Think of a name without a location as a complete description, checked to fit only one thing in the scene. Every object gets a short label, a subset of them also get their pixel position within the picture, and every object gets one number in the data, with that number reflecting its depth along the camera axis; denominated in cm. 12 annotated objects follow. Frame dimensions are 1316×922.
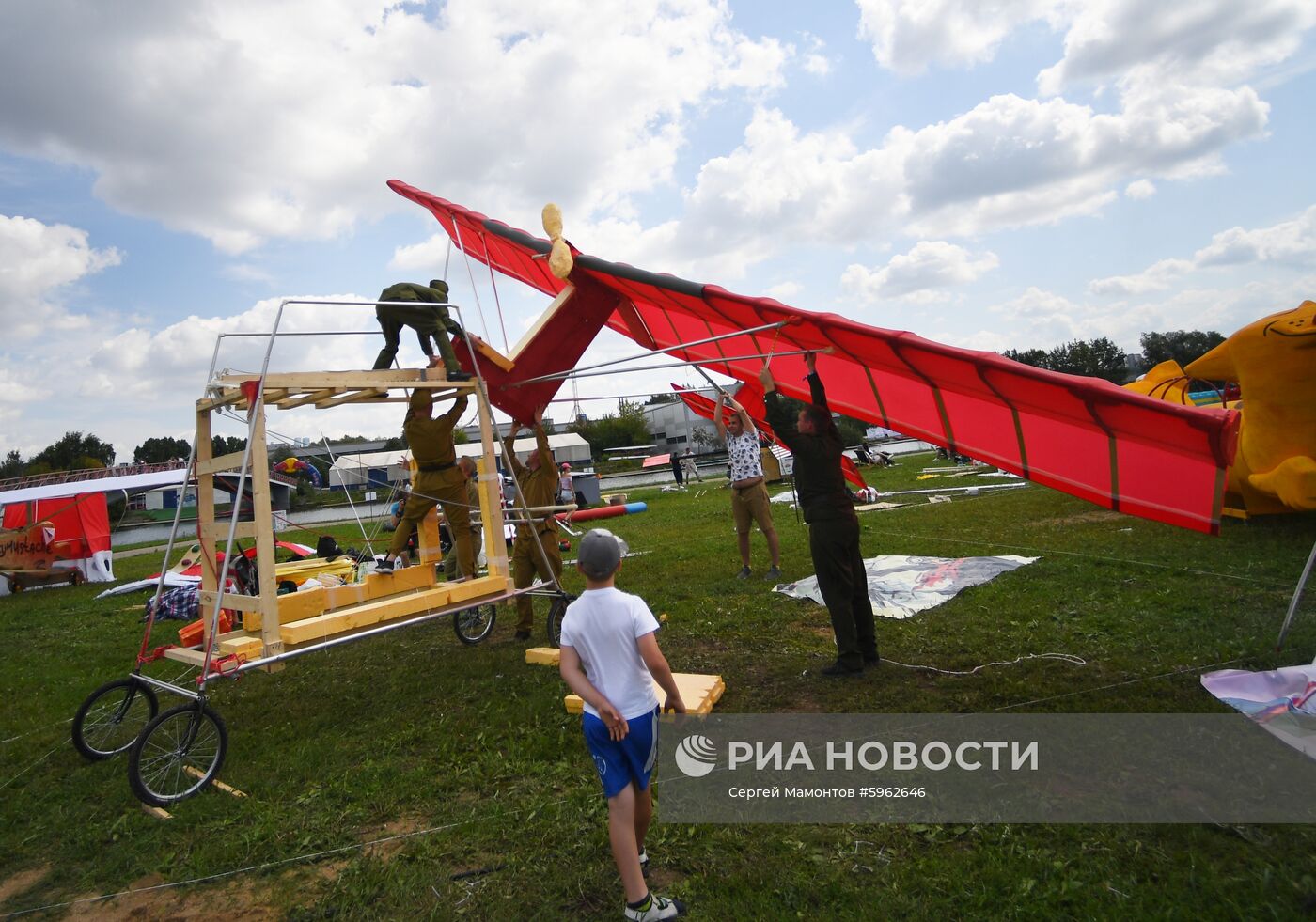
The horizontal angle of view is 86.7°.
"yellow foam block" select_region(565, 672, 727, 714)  468
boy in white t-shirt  268
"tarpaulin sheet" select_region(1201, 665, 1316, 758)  369
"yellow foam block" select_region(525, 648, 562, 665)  629
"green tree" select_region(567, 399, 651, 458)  7756
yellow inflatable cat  856
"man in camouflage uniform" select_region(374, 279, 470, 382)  579
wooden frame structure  455
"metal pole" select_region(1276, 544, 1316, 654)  458
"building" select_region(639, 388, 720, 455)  8062
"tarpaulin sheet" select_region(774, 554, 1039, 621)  724
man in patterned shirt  939
